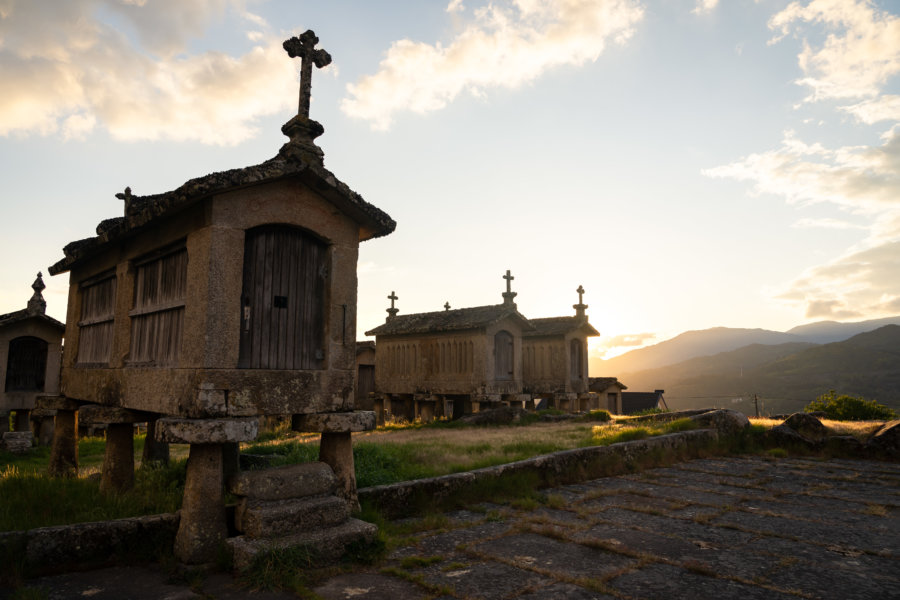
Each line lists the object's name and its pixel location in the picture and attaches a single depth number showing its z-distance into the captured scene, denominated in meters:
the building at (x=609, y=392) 28.94
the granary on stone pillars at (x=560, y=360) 21.41
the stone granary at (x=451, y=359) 18.16
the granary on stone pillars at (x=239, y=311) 4.75
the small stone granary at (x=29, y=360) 13.75
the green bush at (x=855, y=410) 16.66
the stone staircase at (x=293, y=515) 4.36
